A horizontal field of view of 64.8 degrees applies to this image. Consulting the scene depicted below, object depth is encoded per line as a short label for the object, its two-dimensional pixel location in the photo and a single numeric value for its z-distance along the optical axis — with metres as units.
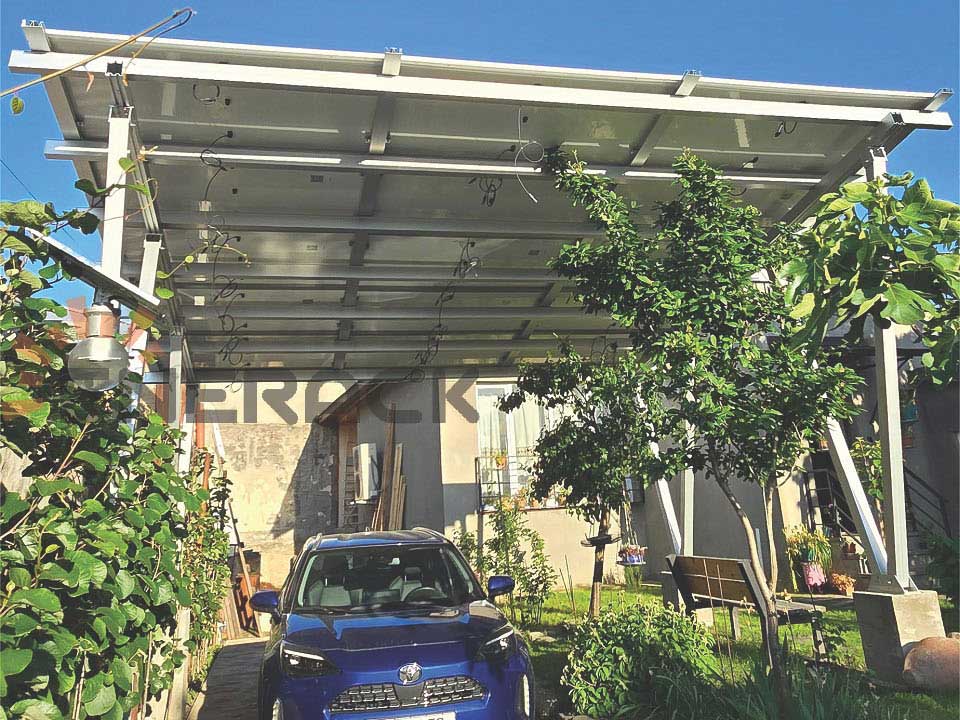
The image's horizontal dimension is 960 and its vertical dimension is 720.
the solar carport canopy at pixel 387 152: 5.49
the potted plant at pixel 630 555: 10.22
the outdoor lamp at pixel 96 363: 3.23
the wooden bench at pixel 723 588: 5.82
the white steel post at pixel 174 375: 8.49
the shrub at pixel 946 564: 7.31
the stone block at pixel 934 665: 5.94
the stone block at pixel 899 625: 6.21
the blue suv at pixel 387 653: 4.68
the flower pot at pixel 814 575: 11.68
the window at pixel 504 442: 14.78
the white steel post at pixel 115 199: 4.82
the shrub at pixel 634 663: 5.75
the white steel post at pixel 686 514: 8.90
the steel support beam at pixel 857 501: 6.68
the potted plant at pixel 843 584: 11.91
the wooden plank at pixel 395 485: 16.36
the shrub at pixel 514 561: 11.05
